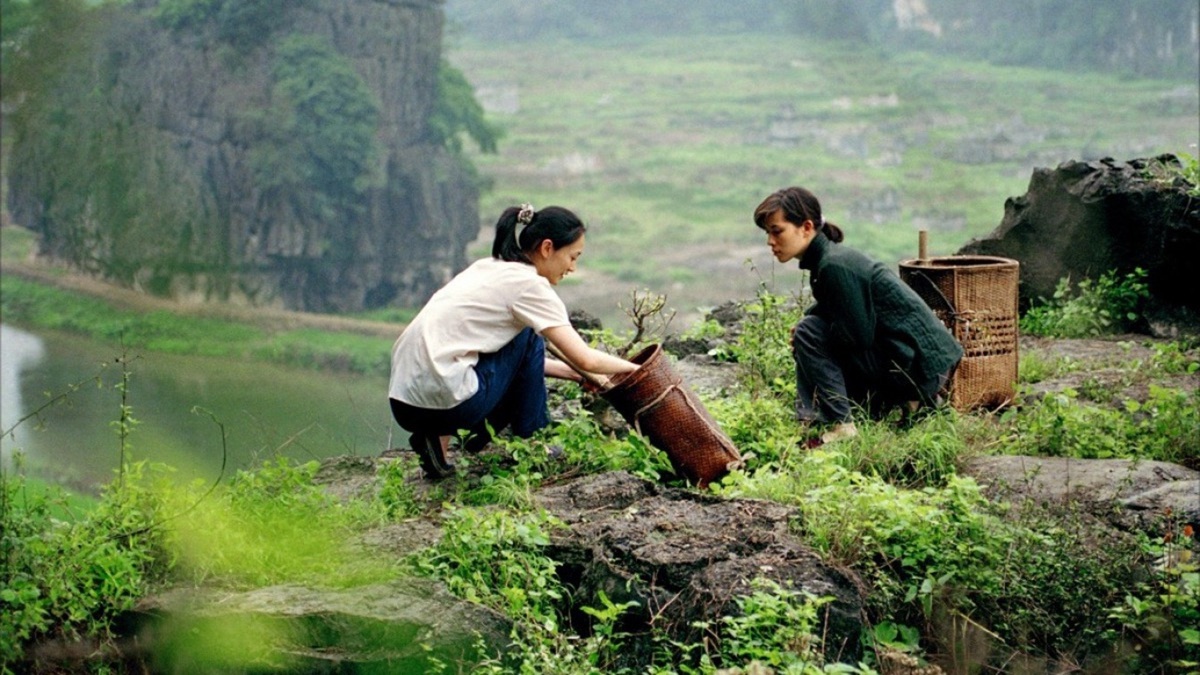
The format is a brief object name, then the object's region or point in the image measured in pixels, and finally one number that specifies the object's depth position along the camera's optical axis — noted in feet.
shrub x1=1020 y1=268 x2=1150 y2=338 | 27.40
